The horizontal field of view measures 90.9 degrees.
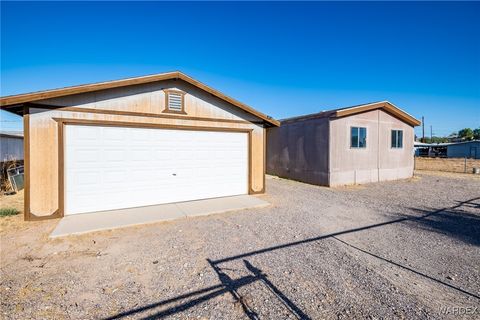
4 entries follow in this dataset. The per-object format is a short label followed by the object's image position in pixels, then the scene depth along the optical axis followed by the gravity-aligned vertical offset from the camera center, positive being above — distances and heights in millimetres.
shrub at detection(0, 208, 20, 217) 6084 -1451
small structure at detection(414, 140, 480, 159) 32844 +1029
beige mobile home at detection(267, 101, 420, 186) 11000 +574
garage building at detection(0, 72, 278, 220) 5750 +349
